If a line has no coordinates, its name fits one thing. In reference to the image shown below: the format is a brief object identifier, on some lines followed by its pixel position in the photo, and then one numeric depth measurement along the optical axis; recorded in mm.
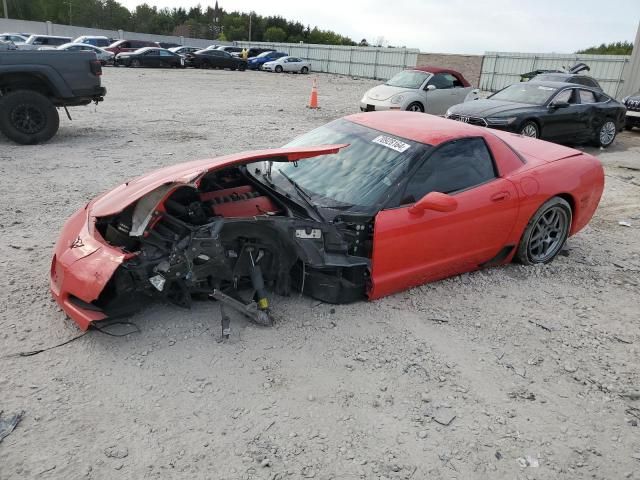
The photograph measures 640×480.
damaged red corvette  3213
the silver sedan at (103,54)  25781
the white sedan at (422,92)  13188
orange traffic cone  15695
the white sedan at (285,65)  34938
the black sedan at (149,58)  29031
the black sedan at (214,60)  32375
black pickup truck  8367
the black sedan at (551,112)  9946
